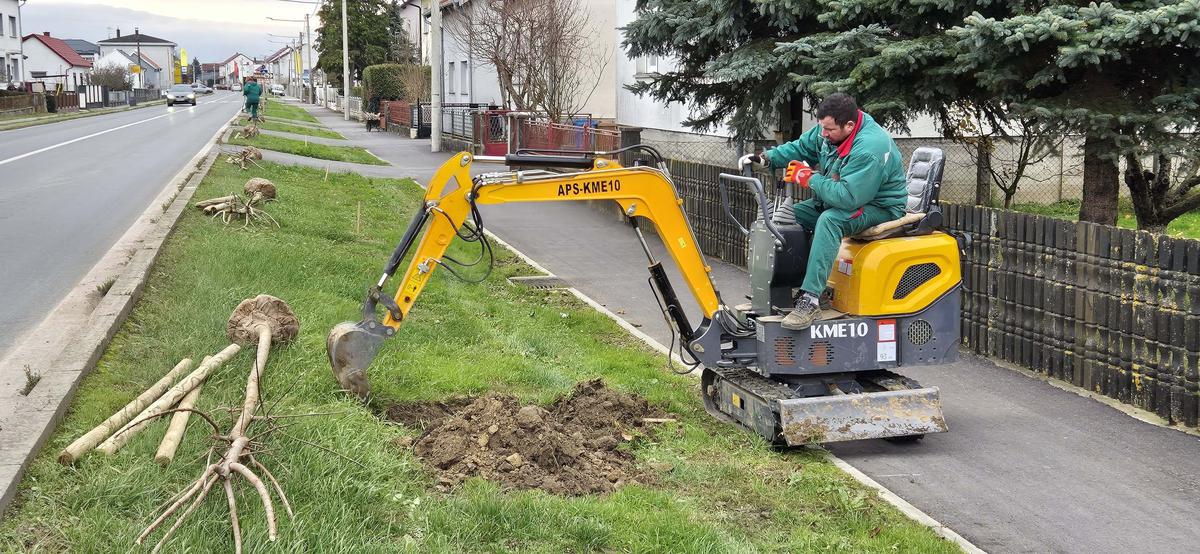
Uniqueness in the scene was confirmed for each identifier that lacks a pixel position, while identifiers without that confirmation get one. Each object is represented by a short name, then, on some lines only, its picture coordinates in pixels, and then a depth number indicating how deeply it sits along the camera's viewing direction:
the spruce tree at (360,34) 79.69
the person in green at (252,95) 39.20
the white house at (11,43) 84.44
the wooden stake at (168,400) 5.69
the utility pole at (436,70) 34.50
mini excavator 7.25
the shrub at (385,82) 63.97
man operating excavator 7.14
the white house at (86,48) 172.57
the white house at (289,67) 164.12
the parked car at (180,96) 87.64
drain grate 13.41
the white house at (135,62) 144.12
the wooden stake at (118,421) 5.52
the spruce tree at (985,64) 9.39
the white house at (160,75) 185.75
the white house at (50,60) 113.50
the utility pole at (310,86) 92.44
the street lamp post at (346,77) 63.03
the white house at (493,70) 37.00
